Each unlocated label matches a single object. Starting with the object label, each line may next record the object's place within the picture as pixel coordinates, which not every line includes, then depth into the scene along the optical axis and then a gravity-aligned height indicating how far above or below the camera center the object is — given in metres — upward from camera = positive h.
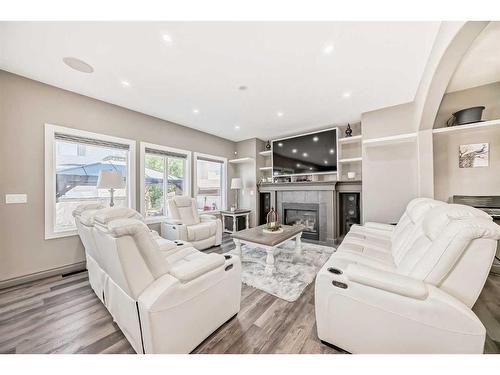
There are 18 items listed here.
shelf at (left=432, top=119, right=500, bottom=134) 2.38 +0.81
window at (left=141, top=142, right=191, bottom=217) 3.71 +0.30
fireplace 4.33 -0.68
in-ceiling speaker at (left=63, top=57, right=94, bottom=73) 2.11 +1.46
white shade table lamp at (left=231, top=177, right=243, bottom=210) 5.16 +0.15
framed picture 2.67 +0.46
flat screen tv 4.14 +0.82
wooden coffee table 2.58 -0.72
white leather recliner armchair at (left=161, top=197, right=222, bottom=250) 3.37 -0.69
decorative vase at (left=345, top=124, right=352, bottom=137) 4.06 +1.22
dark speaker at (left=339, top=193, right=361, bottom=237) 4.14 -0.51
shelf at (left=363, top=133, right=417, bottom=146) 3.19 +0.85
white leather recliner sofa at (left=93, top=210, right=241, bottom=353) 1.15 -0.68
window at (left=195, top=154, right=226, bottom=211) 4.83 +0.19
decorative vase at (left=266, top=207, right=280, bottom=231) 3.09 -0.57
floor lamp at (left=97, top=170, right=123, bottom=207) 2.67 +0.15
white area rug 2.22 -1.17
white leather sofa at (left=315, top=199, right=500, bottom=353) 1.03 -0.66
